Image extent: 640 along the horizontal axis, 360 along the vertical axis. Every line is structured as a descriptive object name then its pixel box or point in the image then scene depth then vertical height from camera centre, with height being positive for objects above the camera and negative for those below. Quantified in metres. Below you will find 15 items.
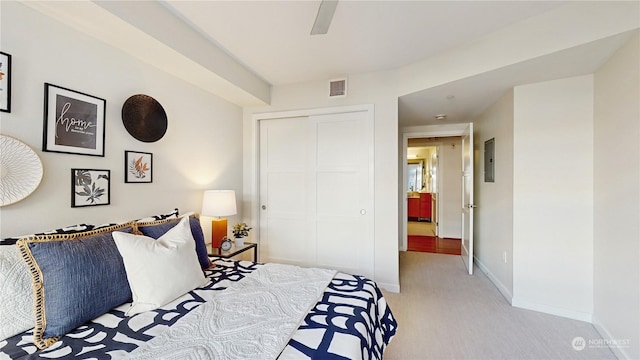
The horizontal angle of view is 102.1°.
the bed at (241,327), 1.00 -0.66
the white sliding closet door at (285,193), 3.37 -0.16
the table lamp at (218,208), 2.57 -0.28
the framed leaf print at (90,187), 1.66 -0.05
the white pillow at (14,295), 1.11 -0.51
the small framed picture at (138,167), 1.98 +0.11
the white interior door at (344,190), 3.05 -0.11
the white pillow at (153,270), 1.35 -0.49
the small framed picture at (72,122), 1.53 +0.37
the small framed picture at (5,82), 1.34 +0.51
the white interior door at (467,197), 3.42 -0.23
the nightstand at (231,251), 2.52 -0.72
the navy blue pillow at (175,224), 1.71 -0.35
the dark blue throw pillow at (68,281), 1.12 -0.47
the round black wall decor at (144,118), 1.99 +0.51
